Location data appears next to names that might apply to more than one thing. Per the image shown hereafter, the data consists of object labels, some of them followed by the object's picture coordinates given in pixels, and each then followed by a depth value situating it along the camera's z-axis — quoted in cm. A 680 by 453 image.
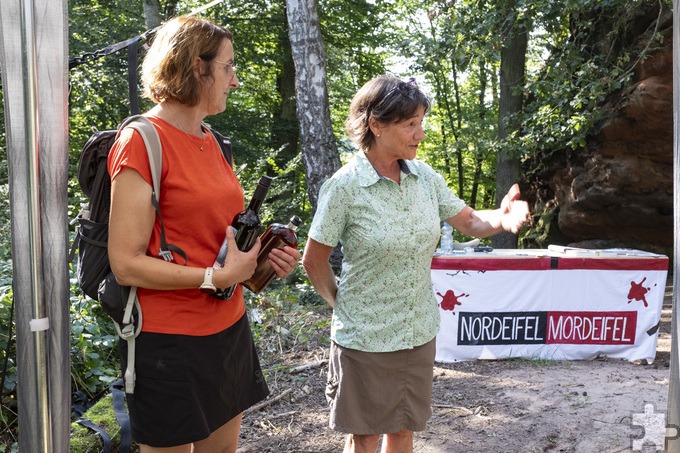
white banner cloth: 569
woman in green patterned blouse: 254
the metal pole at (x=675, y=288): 175
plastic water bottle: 598
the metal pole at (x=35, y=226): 171
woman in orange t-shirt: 181
